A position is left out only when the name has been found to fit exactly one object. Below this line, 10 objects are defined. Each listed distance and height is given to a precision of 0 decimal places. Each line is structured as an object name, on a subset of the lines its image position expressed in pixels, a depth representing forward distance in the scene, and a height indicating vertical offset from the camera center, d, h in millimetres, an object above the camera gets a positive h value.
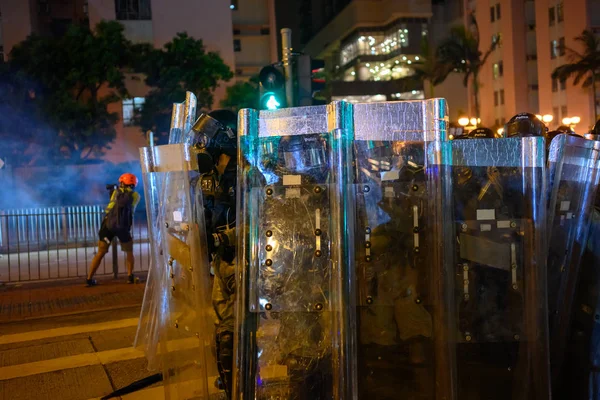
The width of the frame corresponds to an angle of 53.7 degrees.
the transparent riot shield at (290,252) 3484 -362
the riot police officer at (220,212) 4246 -133
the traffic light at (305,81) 9211 +1744
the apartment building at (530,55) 36531 +8791
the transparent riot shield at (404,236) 3482 -290
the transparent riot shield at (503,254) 3506 -418
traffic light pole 8953 +1915
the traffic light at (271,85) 8877 +1625
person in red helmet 9680 -349
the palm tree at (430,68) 42656 +8682
